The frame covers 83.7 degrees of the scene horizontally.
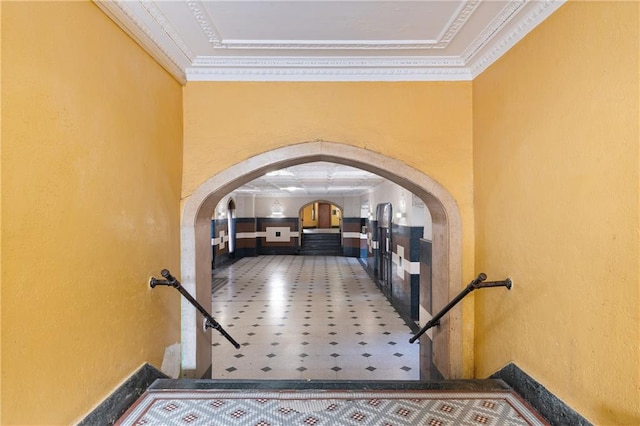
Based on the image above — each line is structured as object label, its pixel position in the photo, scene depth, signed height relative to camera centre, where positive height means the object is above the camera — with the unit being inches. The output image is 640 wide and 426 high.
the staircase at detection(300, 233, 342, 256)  756.0 -67.7
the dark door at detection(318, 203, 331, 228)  1209.4 -9.0
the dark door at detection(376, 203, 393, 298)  373.4 -37.3
